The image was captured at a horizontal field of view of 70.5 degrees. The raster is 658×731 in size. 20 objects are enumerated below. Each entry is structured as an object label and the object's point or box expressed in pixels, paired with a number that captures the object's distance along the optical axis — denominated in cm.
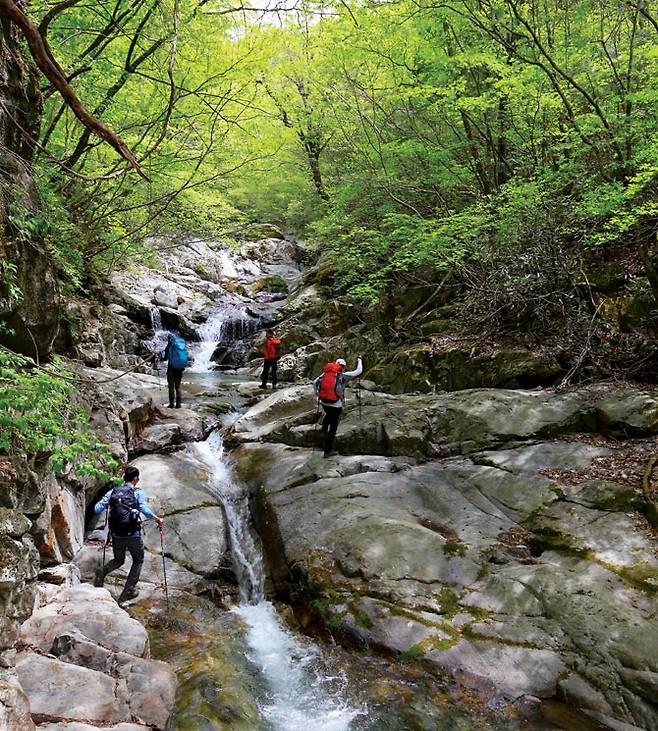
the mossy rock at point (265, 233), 3111
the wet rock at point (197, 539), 739
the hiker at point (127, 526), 637
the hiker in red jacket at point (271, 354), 1425
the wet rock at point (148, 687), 427
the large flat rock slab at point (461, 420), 820
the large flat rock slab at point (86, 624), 467
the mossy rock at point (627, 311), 947
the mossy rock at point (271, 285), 2669
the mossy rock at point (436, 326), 1326
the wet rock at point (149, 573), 654
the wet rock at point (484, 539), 491
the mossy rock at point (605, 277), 1038
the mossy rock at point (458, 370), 1026
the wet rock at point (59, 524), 566
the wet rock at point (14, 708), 326
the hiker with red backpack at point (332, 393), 893
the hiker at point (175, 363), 1169
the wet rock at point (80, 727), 359
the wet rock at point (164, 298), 2158
